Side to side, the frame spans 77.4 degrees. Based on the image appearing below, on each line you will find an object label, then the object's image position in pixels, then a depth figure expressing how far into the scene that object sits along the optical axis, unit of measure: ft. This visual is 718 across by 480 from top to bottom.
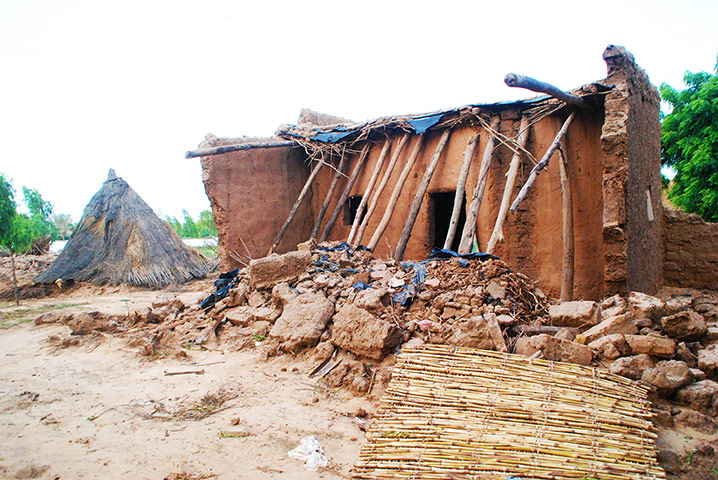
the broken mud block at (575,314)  12.38
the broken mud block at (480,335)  11.62
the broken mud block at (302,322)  14.79
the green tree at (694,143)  37.32
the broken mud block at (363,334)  13.04
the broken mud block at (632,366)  10.30
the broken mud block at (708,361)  10.32
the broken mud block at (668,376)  9.98
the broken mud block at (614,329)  11.52
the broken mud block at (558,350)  10.73
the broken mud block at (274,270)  18.86
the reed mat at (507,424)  7.91
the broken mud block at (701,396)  9.62
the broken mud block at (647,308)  11.84
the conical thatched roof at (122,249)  33.14
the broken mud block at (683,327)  11.27
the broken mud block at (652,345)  10.66
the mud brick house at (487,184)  16.98
